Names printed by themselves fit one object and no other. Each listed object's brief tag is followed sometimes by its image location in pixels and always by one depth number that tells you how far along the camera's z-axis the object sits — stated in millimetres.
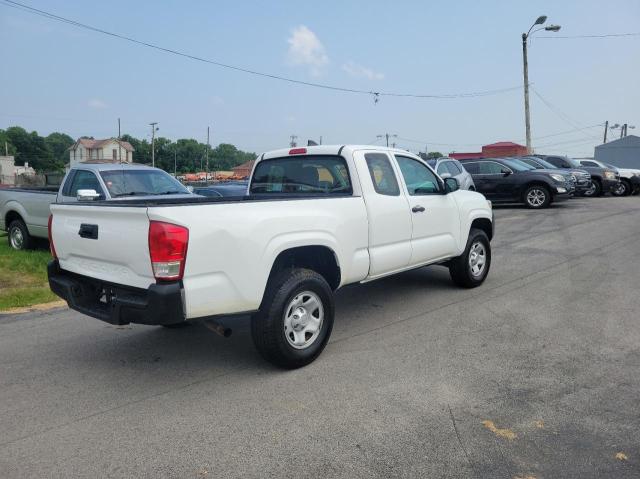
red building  52547
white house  102250
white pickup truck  3473
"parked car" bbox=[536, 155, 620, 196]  21359
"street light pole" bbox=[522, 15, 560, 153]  28016
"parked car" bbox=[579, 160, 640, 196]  23062
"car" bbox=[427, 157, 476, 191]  14400
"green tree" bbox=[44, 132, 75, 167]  138900
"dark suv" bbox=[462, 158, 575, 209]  16861
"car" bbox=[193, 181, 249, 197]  12805
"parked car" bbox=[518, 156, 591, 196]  18844
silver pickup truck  8969
